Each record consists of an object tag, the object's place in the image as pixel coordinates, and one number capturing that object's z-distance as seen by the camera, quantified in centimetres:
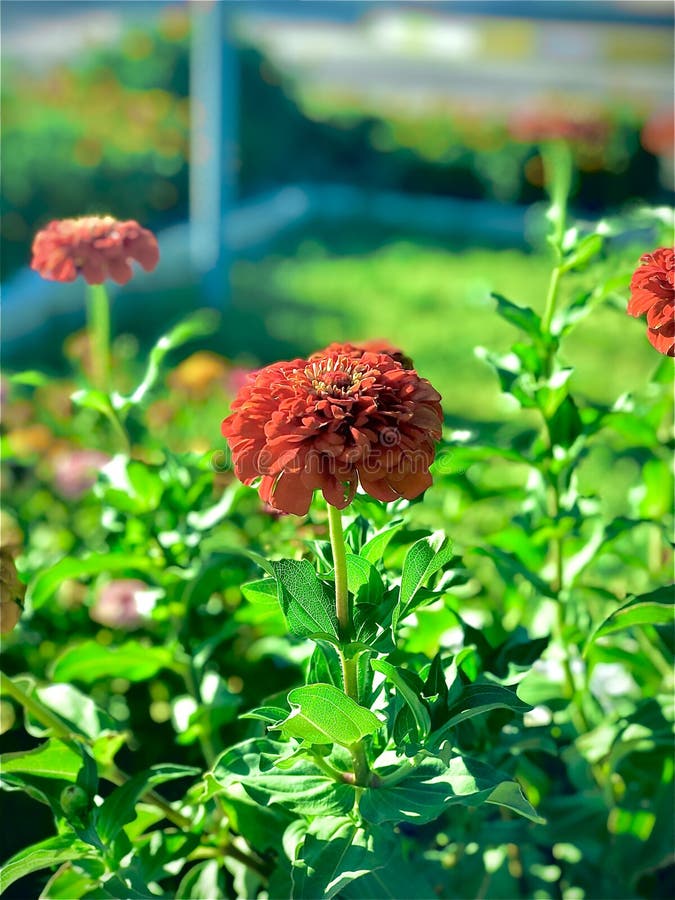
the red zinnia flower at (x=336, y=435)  84
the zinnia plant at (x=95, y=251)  126
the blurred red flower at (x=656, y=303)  100
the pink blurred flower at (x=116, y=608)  166
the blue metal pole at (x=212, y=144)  452
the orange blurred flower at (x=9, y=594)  105
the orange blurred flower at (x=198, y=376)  226
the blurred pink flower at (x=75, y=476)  204
